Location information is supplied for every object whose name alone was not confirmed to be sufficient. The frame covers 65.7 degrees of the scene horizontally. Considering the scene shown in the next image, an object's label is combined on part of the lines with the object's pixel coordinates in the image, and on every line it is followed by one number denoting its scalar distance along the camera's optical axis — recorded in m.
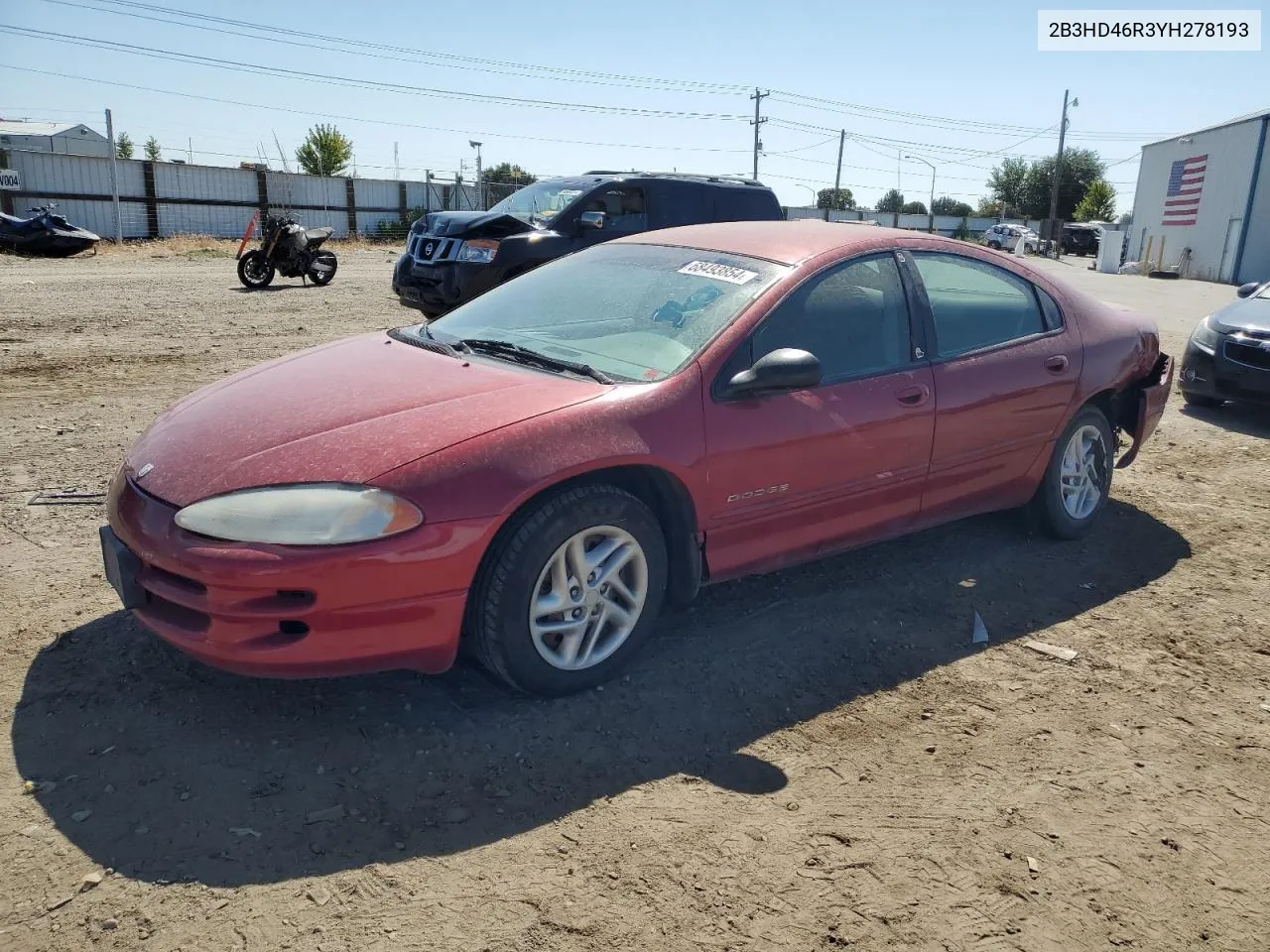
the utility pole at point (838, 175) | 69.19
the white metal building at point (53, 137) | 45.62
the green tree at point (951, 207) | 85.44
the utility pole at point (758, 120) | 58.84
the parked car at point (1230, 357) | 7.85
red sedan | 2.82
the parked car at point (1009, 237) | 45.53
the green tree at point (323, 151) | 54.69
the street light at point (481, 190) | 33.81
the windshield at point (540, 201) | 10.45
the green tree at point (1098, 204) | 69.06
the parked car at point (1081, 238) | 48.28
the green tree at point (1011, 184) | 78.25
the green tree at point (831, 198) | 70.31
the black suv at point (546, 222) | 9.69
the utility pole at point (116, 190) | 26.42
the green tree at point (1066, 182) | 76.06
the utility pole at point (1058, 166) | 49.92
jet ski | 20.33
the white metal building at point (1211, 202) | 27.34
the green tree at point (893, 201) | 81.38
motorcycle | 15.23
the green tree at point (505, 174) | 71.26
